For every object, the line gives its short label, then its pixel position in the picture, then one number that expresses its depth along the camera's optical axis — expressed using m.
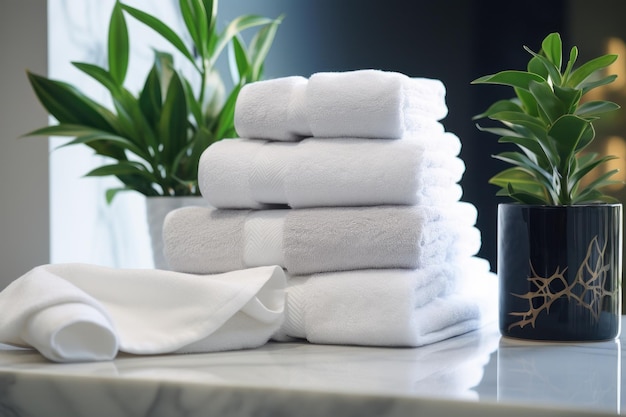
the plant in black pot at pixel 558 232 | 0.90
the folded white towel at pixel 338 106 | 0.91
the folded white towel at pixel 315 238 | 0.88
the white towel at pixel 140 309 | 0.75
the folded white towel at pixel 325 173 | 0.89
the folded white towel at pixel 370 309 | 0.86
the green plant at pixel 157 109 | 1.52
